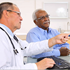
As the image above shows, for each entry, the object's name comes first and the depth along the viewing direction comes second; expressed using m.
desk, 1.40
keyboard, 0.96
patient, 1.97
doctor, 0.85
